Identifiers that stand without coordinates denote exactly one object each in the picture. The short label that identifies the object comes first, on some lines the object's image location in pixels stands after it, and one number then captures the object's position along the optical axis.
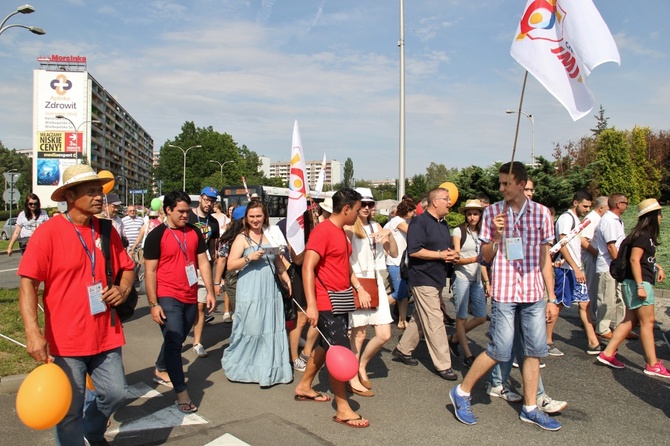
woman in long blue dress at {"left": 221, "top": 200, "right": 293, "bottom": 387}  5.53
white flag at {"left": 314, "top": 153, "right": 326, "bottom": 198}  8.14
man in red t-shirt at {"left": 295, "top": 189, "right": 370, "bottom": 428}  4.45
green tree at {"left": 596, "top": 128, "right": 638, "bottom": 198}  28.23
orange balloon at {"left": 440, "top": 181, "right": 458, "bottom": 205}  6.73
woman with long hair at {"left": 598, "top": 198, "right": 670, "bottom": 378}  5.59
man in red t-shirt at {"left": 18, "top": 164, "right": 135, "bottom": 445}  3.25
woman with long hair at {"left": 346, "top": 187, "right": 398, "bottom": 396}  5.27
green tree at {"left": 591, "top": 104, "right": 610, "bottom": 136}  48.38
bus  31.96
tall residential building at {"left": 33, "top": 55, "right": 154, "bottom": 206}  85.88
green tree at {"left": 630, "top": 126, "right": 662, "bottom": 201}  32.88
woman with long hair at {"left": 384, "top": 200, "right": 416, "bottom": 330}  8.01
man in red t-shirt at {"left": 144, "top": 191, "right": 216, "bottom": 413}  4.73
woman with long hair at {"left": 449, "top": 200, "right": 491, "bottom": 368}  6.14
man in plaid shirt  4.30
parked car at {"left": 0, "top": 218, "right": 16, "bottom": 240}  30.20
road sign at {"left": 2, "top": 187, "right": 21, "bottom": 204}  17.05
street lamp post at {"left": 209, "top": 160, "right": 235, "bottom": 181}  81.16
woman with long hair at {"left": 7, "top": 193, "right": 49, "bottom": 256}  8.44
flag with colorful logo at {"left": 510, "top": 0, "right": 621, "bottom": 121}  3.98
